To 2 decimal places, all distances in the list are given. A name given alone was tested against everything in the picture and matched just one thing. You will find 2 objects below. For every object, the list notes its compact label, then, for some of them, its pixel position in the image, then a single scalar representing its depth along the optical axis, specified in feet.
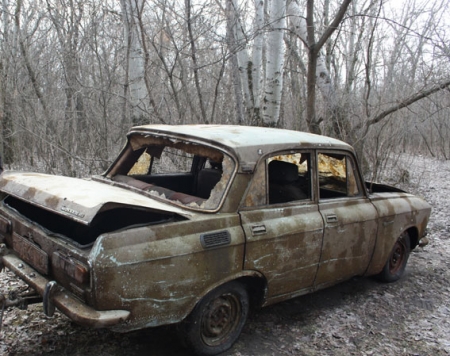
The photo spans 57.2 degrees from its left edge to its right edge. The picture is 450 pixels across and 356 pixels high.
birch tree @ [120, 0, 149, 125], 24.31
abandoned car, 8.77
